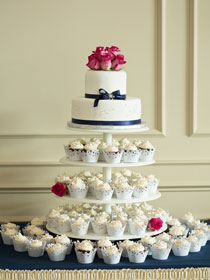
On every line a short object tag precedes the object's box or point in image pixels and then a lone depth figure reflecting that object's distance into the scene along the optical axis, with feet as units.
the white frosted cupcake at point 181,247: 8.39
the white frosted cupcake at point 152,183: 8.95
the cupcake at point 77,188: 8.68
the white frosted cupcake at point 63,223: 8.76
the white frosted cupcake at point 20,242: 8.59
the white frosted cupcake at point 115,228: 8.46
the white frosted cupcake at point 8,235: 9.02
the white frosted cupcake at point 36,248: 8.32
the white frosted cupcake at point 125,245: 8.23
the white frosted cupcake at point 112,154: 8.50
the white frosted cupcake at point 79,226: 8.54
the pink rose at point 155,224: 8.71
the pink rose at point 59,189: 8.83
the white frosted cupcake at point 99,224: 8.57
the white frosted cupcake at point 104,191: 8.53
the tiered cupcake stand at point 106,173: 8.51
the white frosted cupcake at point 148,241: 8.34
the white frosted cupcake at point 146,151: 8.81
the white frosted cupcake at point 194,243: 8.61
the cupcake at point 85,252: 8.04
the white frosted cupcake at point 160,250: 8.19
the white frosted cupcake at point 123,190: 8.58
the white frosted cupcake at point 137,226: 8.57
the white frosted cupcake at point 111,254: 8.02
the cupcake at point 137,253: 8.05
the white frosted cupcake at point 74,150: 8.68
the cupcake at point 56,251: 8.11
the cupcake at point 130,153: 8.63
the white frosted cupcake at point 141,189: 8.73
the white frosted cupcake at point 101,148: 8.63
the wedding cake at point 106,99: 8.46
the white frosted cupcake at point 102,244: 8.17
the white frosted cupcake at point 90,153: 8.56
